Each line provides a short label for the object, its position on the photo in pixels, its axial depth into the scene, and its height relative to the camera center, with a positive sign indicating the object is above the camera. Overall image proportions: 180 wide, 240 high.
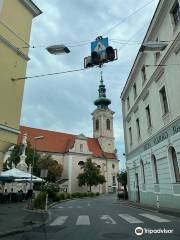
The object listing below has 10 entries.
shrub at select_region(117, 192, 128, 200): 32.91 +0.32
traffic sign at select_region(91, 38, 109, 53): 8.45 +5.11
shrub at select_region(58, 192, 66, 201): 31.61 +0.28
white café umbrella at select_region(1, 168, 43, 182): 19.36 +1.80
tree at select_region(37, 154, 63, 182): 52.62 +6.65
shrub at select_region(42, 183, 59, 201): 26.37 +0.86
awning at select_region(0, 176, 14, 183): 18.54 +1.44
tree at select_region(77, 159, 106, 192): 58.25 +5.06
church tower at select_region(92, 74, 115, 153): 78.44 +23.64
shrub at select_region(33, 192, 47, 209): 16.55 -0.19
